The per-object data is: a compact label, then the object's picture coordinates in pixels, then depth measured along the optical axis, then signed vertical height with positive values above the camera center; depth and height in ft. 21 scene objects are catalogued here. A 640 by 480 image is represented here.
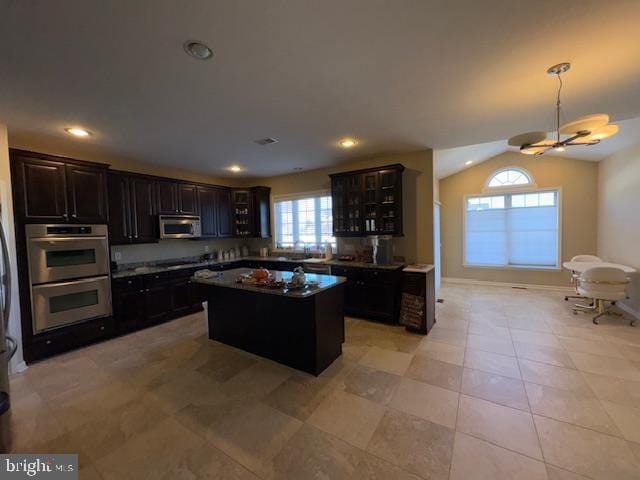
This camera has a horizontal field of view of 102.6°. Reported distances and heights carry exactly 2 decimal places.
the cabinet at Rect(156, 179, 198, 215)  14.83 +2.29
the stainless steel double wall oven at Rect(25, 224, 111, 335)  9.94 -1.47
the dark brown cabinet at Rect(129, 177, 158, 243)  13.70 +1.40
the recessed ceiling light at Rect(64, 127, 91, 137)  9.85 +4.20
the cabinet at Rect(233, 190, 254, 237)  19.21 +1.55
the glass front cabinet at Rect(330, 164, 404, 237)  13.98 +1.65
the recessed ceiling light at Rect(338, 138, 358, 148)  12.01 +4.26
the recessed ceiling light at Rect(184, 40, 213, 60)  5.51 +4.12
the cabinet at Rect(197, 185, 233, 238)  17.03 +1.63
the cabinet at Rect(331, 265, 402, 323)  12.98 -3.30
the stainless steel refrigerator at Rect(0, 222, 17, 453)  4.77 -2.91
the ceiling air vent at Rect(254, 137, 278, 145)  11.59 +4.25
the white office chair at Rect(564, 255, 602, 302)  16.05 -2.21
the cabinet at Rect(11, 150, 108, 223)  9.77 +2.06
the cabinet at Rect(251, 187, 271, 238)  19.22 +1.67
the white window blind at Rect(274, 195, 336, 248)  17.88 +0.74
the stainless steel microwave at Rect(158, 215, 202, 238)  14.73 +0.56
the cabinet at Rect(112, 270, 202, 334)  12.30 -3.33
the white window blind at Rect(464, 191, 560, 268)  19.24 -0.28
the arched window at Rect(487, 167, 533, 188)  19.72 +3.78
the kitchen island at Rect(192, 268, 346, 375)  8.63 -3.26
